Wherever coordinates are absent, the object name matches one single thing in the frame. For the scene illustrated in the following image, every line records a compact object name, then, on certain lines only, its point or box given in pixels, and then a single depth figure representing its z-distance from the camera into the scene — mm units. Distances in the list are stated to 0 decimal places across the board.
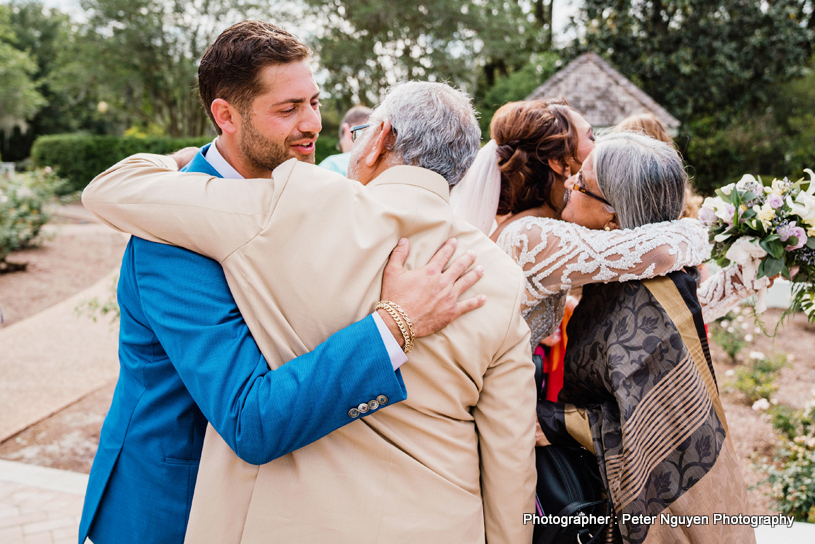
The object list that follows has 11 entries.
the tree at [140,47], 21797
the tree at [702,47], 15977
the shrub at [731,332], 6688
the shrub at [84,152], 22906
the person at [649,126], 3487
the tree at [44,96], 34031
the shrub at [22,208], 10469
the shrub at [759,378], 5668
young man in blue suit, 1342
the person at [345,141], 5160
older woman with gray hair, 1709
